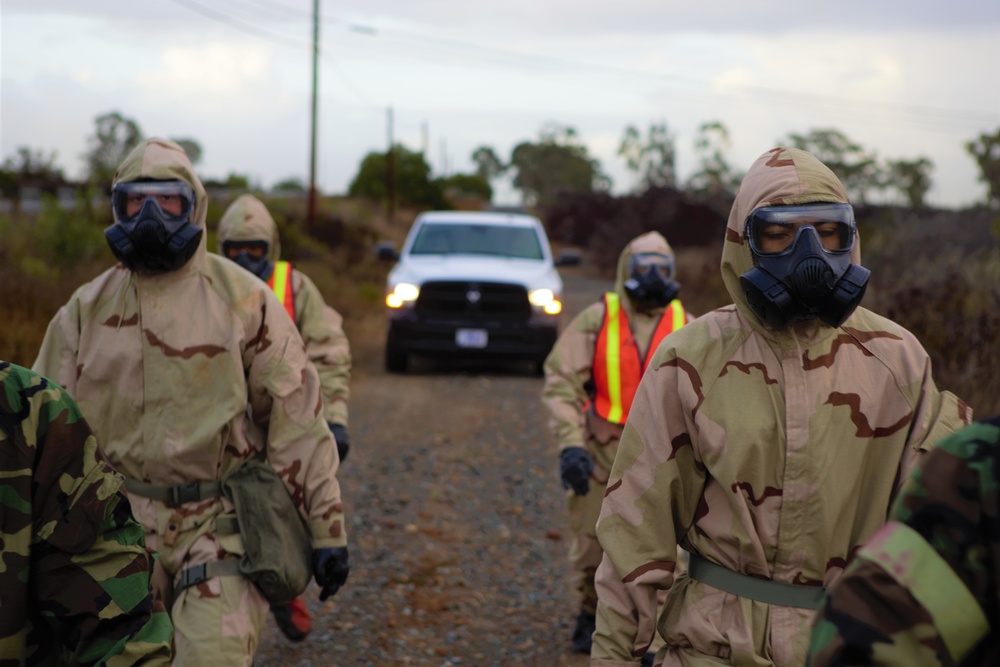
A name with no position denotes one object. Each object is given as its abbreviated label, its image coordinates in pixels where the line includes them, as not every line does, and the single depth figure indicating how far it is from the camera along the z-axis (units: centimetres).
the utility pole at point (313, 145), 3144
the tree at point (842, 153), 6881
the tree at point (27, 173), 3484
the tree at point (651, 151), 7306
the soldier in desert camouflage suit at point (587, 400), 589
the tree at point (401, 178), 6272
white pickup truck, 1522
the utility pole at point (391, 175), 5538
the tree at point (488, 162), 12694
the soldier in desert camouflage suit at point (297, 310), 640
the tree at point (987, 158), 3372
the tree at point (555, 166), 9906
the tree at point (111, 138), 6983
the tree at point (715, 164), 5264
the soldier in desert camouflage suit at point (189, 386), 404
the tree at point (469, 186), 9369
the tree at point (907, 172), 7525
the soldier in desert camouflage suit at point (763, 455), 293
